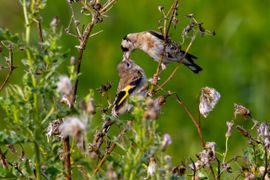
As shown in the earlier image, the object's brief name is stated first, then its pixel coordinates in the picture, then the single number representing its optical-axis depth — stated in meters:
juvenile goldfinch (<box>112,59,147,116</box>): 8.86
